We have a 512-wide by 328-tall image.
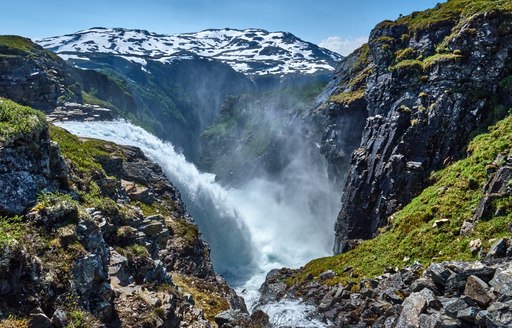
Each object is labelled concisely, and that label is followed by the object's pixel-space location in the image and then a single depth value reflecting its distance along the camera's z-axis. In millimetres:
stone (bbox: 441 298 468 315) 17914
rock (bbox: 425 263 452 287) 21656
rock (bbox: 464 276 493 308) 18000
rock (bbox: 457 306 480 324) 17067
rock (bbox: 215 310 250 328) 21062
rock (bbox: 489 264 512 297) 17328
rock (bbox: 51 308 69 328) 12117
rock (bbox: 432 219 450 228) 36306
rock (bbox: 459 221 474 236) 32447
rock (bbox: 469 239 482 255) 29192
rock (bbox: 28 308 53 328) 11375
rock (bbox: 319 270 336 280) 44819
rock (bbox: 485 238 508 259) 24391
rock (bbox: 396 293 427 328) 19820
